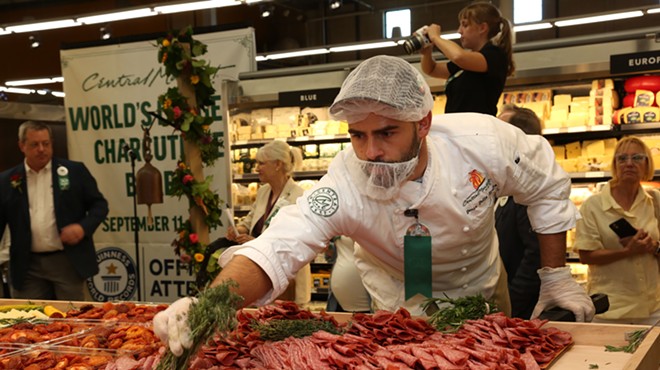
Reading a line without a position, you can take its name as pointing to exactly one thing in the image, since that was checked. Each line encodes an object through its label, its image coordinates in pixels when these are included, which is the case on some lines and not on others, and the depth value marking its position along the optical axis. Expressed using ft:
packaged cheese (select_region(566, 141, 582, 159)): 19.03
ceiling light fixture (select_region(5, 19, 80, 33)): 27.17
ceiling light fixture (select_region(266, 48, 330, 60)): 42.04
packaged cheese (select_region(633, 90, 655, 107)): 17.54
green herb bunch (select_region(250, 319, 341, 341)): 7.13
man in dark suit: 18.65
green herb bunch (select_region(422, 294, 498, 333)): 7.43
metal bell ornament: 19.48
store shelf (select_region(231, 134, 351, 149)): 22.17
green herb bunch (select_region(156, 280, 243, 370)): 5.94
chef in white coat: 7.71
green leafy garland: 17.98
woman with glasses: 14.57
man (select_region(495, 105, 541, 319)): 11.32
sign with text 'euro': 16.88
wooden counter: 6.46
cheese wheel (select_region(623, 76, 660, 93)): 17.69
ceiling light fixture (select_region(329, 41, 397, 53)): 38.24
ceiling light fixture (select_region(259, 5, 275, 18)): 42.65
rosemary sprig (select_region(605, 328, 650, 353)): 6.96
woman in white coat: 18.58
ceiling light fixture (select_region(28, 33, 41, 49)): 43.19
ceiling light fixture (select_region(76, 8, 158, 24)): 26.17
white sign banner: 25.13
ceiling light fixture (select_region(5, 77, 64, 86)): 49.03
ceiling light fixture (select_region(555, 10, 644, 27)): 30.09
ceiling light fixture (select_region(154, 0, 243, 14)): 24.57
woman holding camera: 12.66
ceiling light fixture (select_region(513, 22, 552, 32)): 34.15
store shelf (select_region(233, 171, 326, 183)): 22.66
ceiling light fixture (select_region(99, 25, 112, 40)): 38.33
